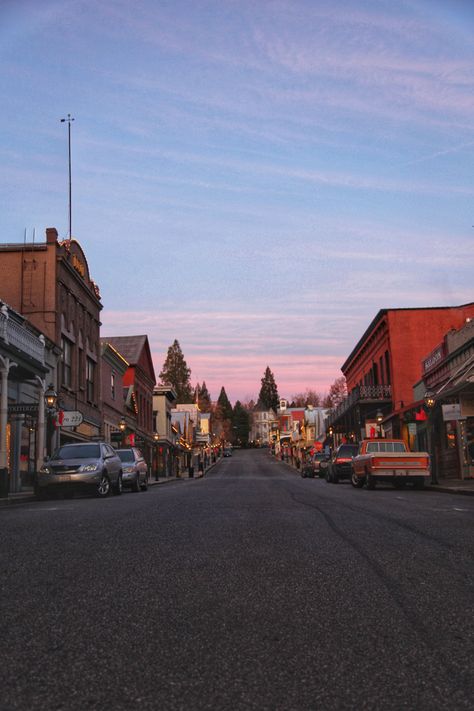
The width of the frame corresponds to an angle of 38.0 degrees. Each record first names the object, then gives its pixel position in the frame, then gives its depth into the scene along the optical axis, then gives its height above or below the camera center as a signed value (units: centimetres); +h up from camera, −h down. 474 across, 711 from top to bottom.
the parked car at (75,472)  1952 -19
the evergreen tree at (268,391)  19075 +1871
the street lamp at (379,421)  3544 +185
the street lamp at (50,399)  2355 +228
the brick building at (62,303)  3244 +797
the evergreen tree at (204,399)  15625 +1480
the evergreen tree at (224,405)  17838 +1454
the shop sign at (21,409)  2264 +188
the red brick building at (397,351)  4388 +673
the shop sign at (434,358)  3344 +479
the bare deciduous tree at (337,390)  10931 +1056
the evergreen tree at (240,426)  18030 +874
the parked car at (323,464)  4530 -47
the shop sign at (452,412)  2322 +137
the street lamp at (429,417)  2483 +134
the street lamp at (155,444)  6520 +175
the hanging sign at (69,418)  2562 +173
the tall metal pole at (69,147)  3722 +1723
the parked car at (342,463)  3312 -31
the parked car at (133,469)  2588 -23
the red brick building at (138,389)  5444 +628
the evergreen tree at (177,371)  12600 +1646
